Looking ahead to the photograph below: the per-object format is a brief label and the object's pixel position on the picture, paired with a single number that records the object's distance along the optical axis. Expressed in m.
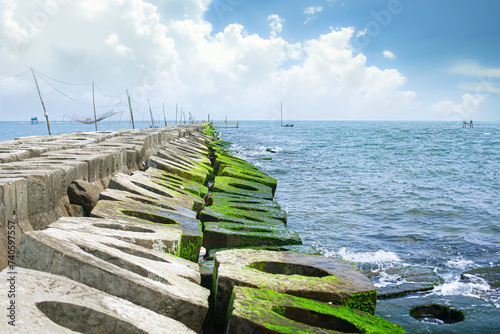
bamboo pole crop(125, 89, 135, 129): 42.88
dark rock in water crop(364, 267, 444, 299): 5.64
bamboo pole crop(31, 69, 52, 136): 27.16
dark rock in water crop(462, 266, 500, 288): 6.12
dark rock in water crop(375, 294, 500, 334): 4.74
